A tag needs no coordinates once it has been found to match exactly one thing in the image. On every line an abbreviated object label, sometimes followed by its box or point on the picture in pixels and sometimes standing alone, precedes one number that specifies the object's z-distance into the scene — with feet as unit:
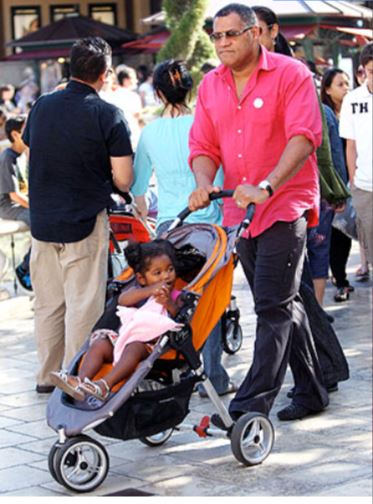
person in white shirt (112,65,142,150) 72.55
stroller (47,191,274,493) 30.25
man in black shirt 37.71
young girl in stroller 30.65
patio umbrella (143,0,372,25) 85.10
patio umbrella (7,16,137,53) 170.35
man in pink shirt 32.55
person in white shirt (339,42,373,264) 43.78
